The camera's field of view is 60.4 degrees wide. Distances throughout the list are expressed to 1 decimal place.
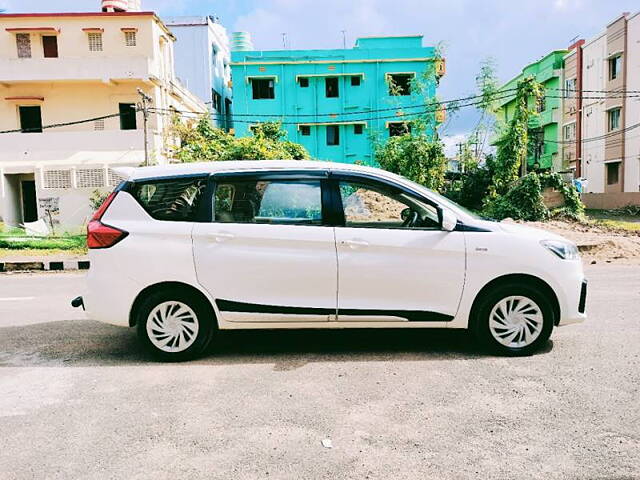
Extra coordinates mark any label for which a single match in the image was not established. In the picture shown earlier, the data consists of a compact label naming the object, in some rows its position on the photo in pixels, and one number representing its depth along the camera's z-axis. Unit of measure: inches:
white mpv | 194.2
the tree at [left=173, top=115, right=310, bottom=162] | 824.8
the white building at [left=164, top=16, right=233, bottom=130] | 1397.6
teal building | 1371.8
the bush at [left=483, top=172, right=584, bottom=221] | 875.4
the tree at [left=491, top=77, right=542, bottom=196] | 976.3
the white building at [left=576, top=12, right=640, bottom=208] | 1255.5
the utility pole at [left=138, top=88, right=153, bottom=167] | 850.3
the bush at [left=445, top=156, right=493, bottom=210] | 1137.4
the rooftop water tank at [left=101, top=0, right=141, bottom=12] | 1056.8
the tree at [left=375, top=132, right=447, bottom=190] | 1015.3
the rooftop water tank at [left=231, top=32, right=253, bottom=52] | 1523.1
